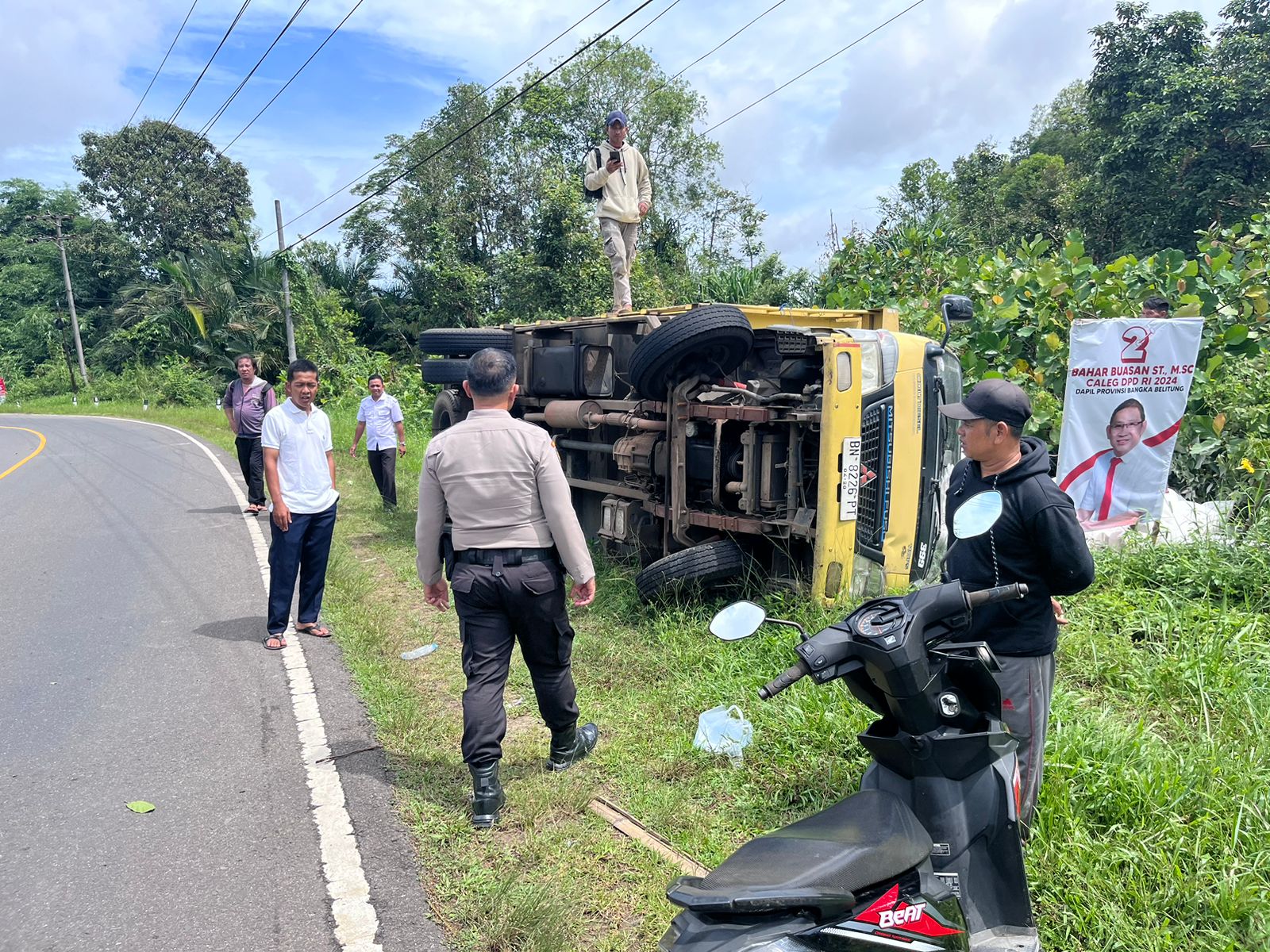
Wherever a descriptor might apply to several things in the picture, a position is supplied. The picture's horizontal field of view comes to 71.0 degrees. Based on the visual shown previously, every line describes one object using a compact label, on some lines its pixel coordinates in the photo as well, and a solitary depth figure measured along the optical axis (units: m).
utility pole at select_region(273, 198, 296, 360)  25.53
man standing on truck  8.43
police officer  3.78
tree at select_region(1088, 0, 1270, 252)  19.98
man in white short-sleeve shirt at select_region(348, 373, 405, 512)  10.61
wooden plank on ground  3.43
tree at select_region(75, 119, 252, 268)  40.78
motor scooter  1.88
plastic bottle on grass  5.86
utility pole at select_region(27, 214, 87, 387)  37.34
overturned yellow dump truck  5.52
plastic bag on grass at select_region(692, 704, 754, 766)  4.23
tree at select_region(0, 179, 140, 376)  41.44
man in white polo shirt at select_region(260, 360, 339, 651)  6.03
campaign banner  7.00
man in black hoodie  2.87
